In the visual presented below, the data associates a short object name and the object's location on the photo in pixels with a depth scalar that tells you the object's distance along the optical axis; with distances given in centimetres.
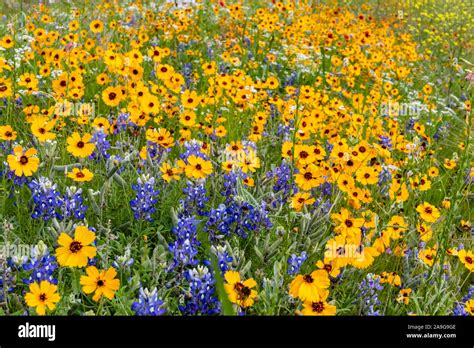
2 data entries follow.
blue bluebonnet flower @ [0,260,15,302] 202
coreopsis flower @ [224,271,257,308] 194
